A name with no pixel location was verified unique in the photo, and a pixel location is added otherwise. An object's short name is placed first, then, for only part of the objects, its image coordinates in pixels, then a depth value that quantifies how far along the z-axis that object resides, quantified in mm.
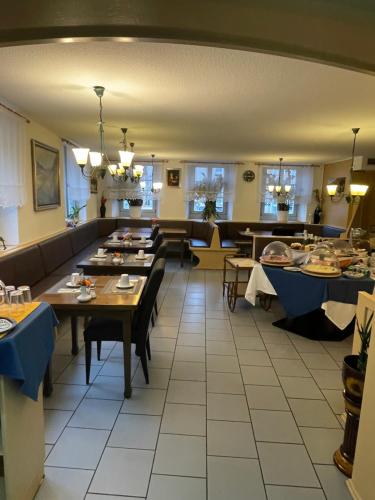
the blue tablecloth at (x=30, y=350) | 1358
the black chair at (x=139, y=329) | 2566
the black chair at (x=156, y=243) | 5090
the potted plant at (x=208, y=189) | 8773
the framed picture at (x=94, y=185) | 7774
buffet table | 3260
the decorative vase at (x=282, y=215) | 8866
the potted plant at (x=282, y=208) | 8812
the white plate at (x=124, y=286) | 2777
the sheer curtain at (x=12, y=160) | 3623
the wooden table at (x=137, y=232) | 6182
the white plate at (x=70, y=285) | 2797
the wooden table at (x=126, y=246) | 5090
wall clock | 8758
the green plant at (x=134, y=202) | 8680
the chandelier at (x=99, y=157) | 3086
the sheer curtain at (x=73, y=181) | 6192
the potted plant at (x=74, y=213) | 6671
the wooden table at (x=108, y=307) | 2391
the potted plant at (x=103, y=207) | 8672
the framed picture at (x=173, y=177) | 8695
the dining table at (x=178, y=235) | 7234
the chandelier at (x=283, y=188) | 8733
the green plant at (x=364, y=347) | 1840
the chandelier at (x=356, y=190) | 4441
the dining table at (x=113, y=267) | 3758
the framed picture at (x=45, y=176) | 4641
